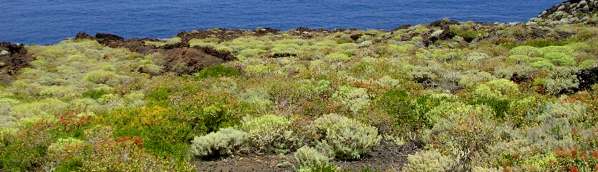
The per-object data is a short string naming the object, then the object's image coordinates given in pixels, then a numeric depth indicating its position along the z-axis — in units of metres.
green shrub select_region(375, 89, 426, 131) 14.91
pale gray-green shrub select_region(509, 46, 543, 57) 31.25
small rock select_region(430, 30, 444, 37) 44.67
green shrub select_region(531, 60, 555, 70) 26.89
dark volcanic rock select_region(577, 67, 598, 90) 20.55
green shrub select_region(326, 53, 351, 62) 32.85
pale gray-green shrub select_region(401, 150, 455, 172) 10.08
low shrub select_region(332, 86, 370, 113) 16.44
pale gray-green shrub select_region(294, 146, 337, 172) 10.70
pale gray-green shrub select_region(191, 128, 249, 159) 12.52
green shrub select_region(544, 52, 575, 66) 28.64
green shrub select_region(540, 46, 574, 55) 31.39
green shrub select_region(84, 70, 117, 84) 29.24
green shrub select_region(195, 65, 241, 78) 26.47
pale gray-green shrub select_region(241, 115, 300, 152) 12.79
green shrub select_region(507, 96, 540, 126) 14.45
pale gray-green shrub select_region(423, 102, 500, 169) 11.05
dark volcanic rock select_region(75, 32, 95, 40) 49.69
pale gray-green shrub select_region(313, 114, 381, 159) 12.21
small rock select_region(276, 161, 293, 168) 11.50
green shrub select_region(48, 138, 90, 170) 11.50
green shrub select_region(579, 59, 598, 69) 27.28
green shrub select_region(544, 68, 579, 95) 20.67
